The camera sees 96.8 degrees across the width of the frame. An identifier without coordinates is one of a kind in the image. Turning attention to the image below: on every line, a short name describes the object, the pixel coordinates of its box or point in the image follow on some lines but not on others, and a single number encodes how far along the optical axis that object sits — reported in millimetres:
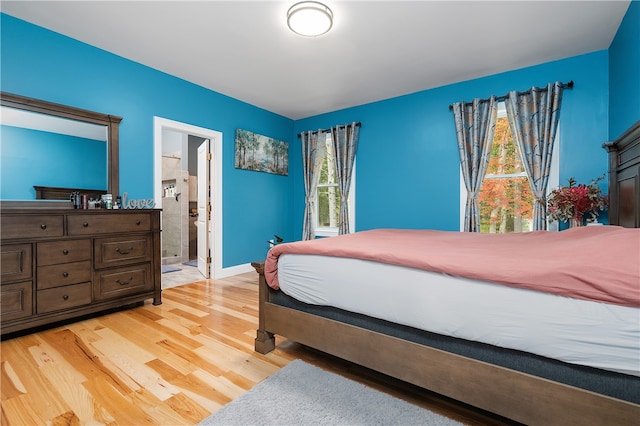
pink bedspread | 968
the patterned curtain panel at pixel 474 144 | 3355
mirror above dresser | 2402
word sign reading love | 2947
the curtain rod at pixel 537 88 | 2941
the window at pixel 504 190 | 3318
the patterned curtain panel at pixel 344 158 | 4398
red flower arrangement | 2605
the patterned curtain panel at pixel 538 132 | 3000
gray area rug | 1324
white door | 4039
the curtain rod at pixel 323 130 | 4375
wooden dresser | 2119
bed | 964
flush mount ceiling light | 2158
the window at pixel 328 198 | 4828
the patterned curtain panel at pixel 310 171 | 4809
